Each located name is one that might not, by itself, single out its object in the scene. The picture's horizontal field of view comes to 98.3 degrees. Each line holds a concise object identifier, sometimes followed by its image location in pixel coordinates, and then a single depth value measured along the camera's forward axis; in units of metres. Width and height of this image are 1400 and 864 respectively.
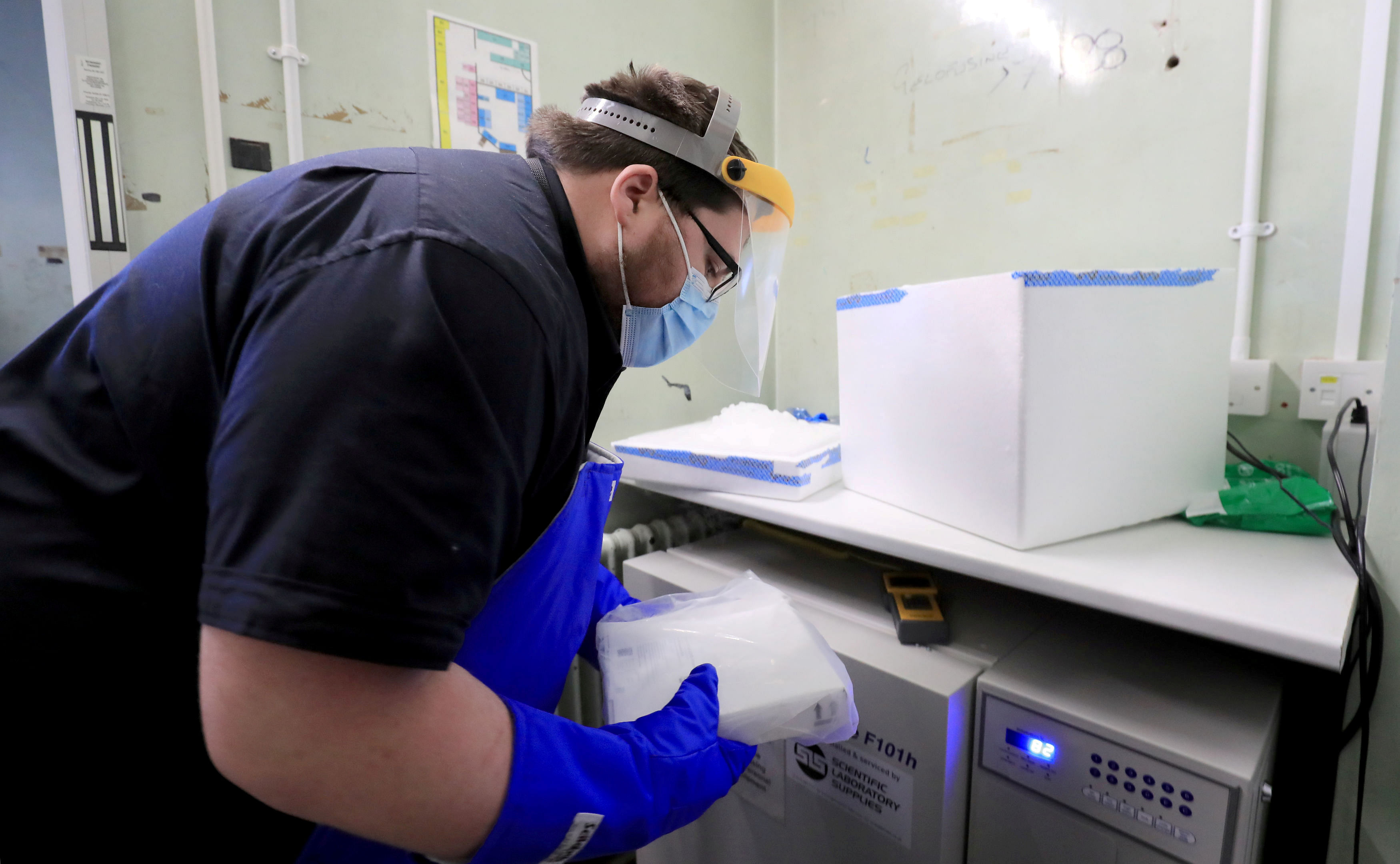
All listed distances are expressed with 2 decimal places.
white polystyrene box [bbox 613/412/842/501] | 1.06
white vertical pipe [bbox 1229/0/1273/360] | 1.00
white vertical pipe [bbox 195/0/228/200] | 0.99
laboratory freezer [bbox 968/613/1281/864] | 0.61
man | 0.35
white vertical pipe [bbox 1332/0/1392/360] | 0.91
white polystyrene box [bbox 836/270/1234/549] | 0.74
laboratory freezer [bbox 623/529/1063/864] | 0.77
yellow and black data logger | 0.86
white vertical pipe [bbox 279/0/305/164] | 1.06
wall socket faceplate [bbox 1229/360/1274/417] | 1.04
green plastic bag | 0.83
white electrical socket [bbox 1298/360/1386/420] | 0.93
